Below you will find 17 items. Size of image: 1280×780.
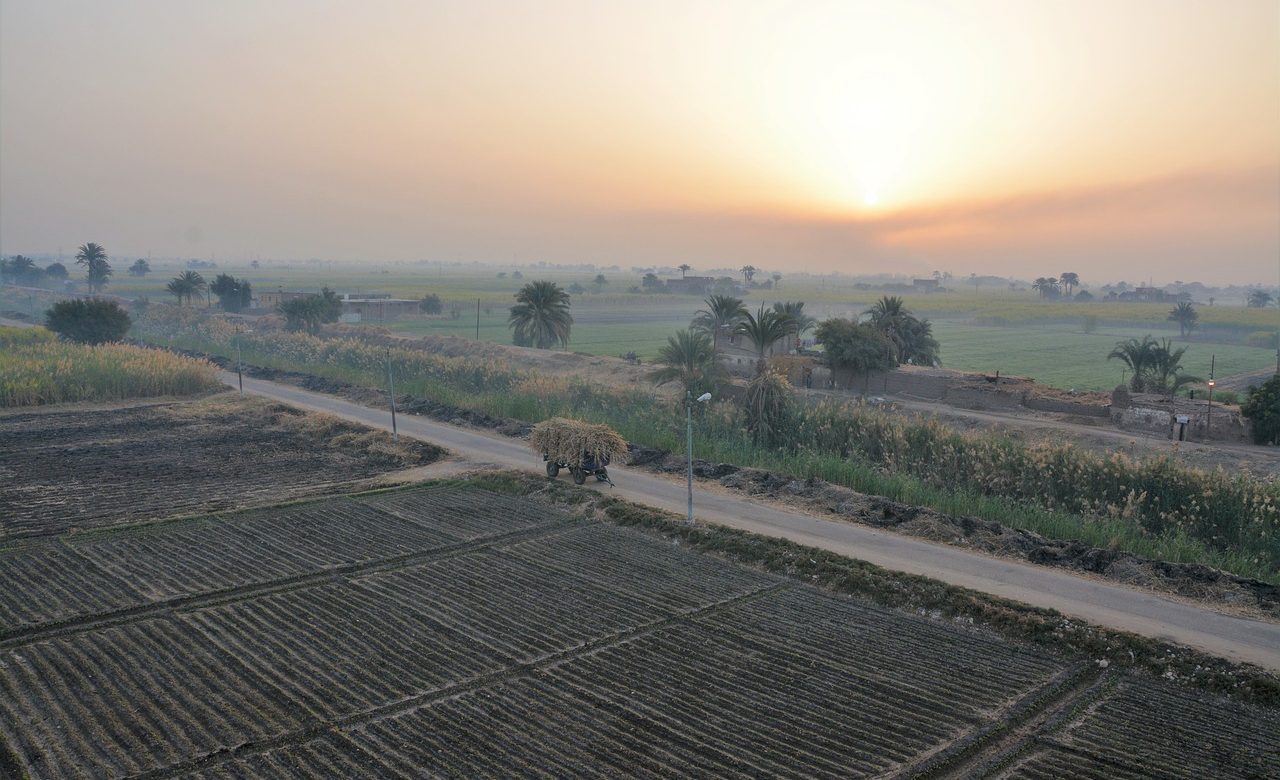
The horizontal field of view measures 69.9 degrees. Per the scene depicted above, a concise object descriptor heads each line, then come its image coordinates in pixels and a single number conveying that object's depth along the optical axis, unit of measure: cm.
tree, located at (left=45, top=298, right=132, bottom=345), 6419
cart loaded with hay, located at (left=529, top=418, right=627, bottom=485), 2725
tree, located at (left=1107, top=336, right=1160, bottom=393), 4522
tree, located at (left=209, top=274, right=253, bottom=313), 9944
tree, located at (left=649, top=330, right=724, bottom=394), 3897
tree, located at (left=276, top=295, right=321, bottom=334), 7538
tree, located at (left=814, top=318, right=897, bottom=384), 4681
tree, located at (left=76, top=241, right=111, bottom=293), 11425
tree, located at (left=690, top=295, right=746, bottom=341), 5444
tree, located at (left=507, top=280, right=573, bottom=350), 6241
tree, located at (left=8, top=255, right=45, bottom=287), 15812
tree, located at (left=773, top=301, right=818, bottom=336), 3616
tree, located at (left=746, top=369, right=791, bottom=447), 3291
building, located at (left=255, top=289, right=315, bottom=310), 10101
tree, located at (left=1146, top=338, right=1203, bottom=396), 4438
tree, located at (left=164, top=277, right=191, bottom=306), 9373
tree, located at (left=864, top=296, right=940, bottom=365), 5259
